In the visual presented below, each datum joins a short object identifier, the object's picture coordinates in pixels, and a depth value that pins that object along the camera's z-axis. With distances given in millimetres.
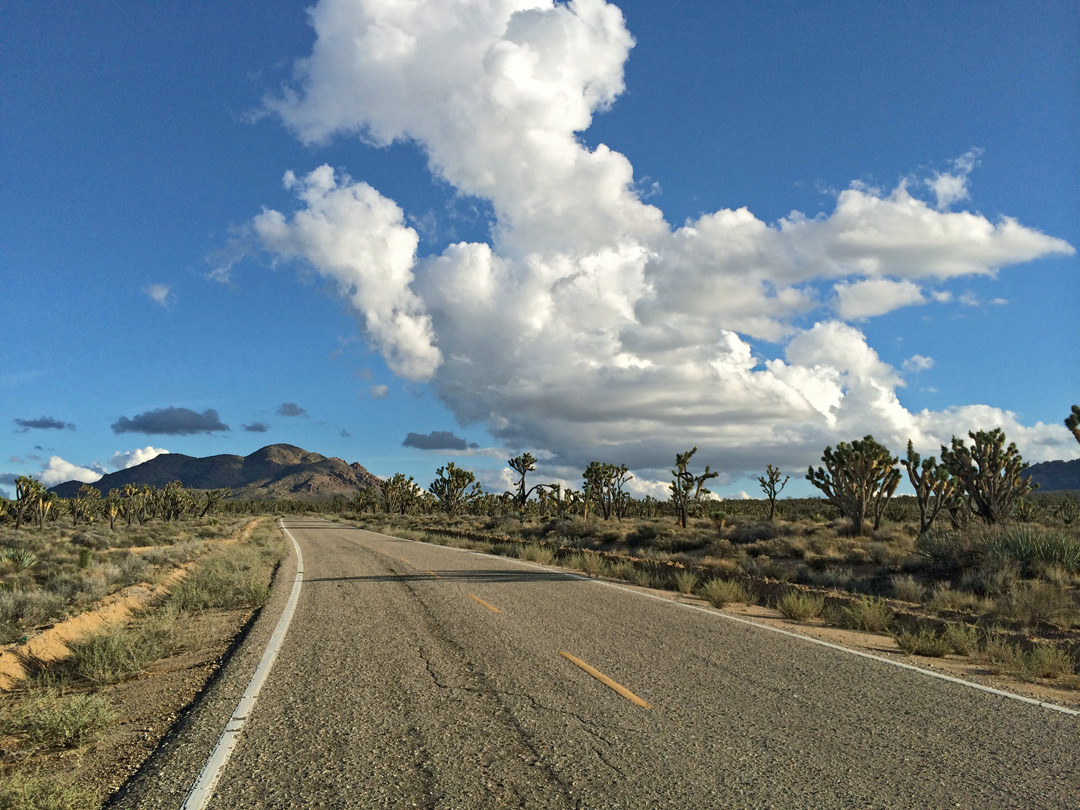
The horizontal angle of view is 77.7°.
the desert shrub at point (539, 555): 23125
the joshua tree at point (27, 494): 58106
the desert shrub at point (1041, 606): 11859
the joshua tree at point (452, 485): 81000
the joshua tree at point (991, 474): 25828
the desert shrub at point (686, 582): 15453
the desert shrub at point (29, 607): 12171
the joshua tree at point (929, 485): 29094
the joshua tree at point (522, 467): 66000
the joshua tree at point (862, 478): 32250
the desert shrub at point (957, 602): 13352
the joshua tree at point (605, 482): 56906
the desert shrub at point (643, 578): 16797
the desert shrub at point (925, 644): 9344
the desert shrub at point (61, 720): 5719
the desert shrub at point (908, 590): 15375
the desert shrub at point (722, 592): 13578
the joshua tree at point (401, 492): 102250
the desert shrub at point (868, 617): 11602
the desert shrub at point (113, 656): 8000
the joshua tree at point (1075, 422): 19422
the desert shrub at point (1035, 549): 15852
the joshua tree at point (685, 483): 44844
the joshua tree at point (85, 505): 69275
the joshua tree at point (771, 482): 46500
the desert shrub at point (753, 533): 30691
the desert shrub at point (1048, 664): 8102
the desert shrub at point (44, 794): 4203
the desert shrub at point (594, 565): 19178
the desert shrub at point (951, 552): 18125
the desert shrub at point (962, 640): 9485
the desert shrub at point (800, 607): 12195
